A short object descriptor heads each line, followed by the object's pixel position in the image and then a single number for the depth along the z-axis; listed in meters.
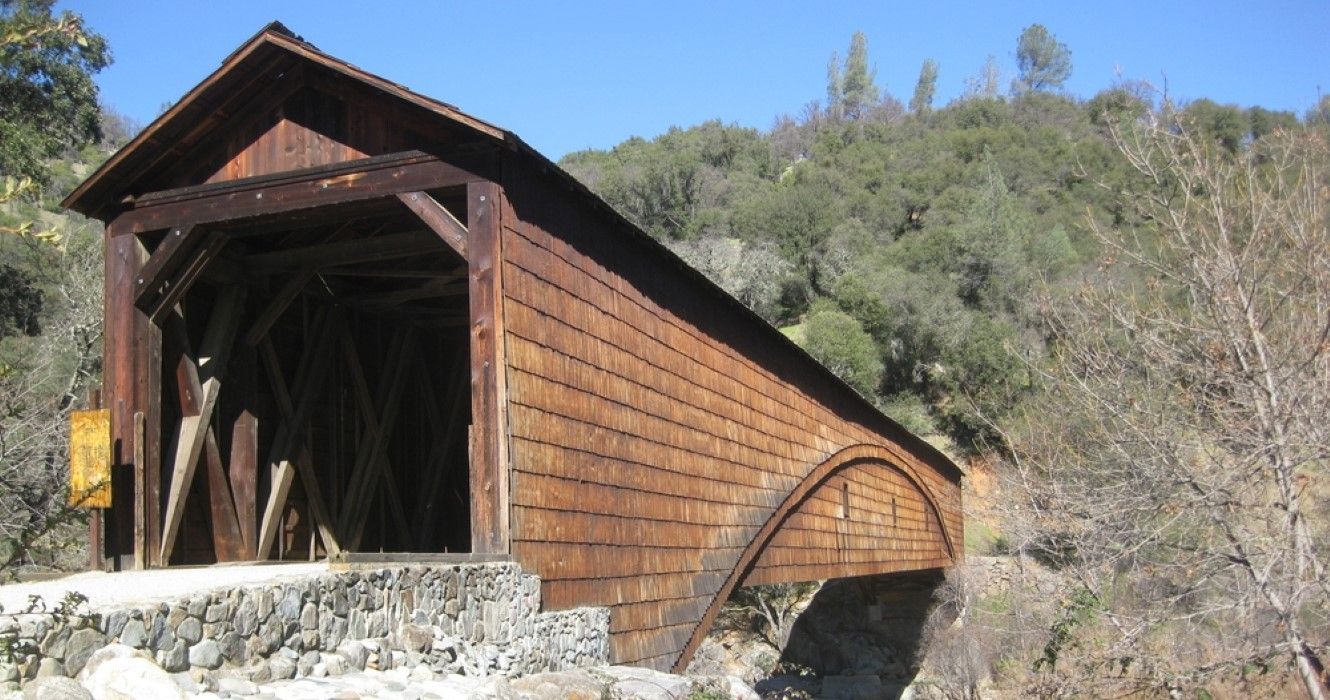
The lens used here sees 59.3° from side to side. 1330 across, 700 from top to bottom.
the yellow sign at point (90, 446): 9.28
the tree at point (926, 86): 105.38
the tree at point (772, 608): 30.67
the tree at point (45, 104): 17.64
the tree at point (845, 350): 39.78
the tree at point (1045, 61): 103.19
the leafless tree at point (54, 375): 15.98
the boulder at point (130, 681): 4.84
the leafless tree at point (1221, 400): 10.46
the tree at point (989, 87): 102.99
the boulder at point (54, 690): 4.58
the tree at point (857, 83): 101.68
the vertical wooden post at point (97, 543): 9.55
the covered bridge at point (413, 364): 9.02
